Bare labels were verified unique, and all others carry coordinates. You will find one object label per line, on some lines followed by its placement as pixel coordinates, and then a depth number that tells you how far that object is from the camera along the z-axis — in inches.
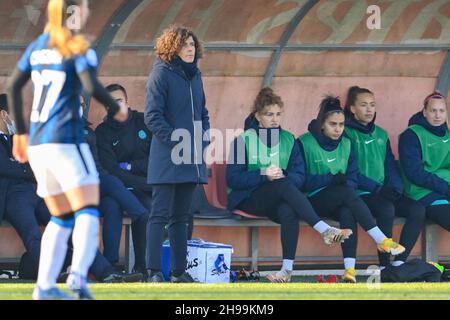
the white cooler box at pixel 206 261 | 433.4
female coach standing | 402.9
